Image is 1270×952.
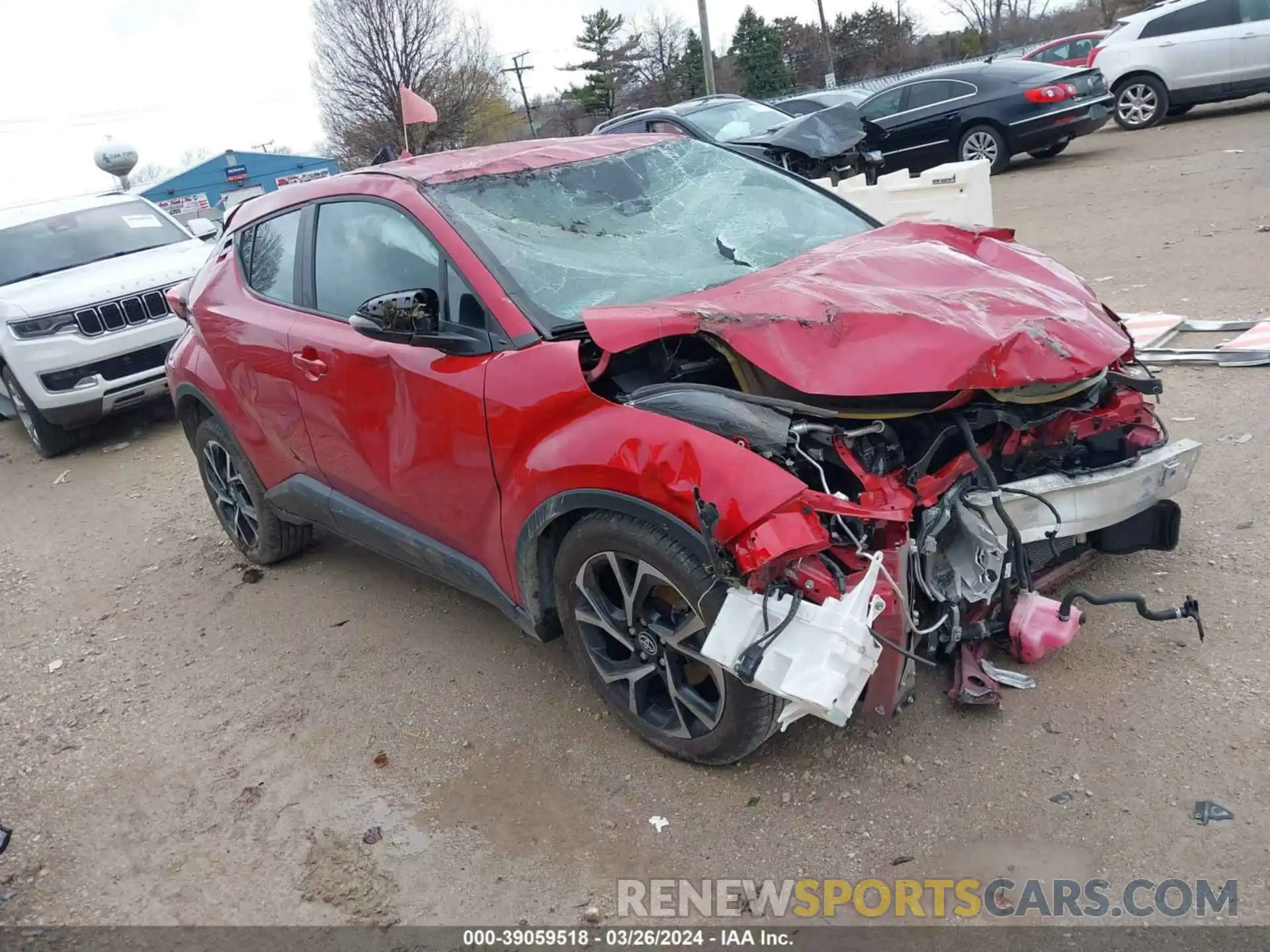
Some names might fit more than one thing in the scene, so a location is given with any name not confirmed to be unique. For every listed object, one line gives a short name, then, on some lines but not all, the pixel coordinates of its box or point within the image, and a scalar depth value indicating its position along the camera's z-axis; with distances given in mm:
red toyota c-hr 2627
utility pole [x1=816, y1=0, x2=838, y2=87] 47875
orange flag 4868
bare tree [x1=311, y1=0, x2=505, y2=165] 41344
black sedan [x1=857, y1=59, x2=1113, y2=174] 12578
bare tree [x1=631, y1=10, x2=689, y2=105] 53375
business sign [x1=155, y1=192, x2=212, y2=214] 32188
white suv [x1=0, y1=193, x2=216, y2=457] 7445
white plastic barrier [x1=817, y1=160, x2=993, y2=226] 7664
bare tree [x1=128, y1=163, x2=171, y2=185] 52947
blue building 36125
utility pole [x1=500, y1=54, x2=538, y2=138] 53994
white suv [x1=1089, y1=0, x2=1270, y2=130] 13039
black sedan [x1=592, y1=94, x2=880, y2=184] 9828
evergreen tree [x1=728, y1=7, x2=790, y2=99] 47781
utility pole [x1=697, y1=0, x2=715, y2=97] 27219
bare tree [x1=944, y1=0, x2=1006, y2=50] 56375
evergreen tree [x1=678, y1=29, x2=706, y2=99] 48188
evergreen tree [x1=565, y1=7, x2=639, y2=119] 51906
